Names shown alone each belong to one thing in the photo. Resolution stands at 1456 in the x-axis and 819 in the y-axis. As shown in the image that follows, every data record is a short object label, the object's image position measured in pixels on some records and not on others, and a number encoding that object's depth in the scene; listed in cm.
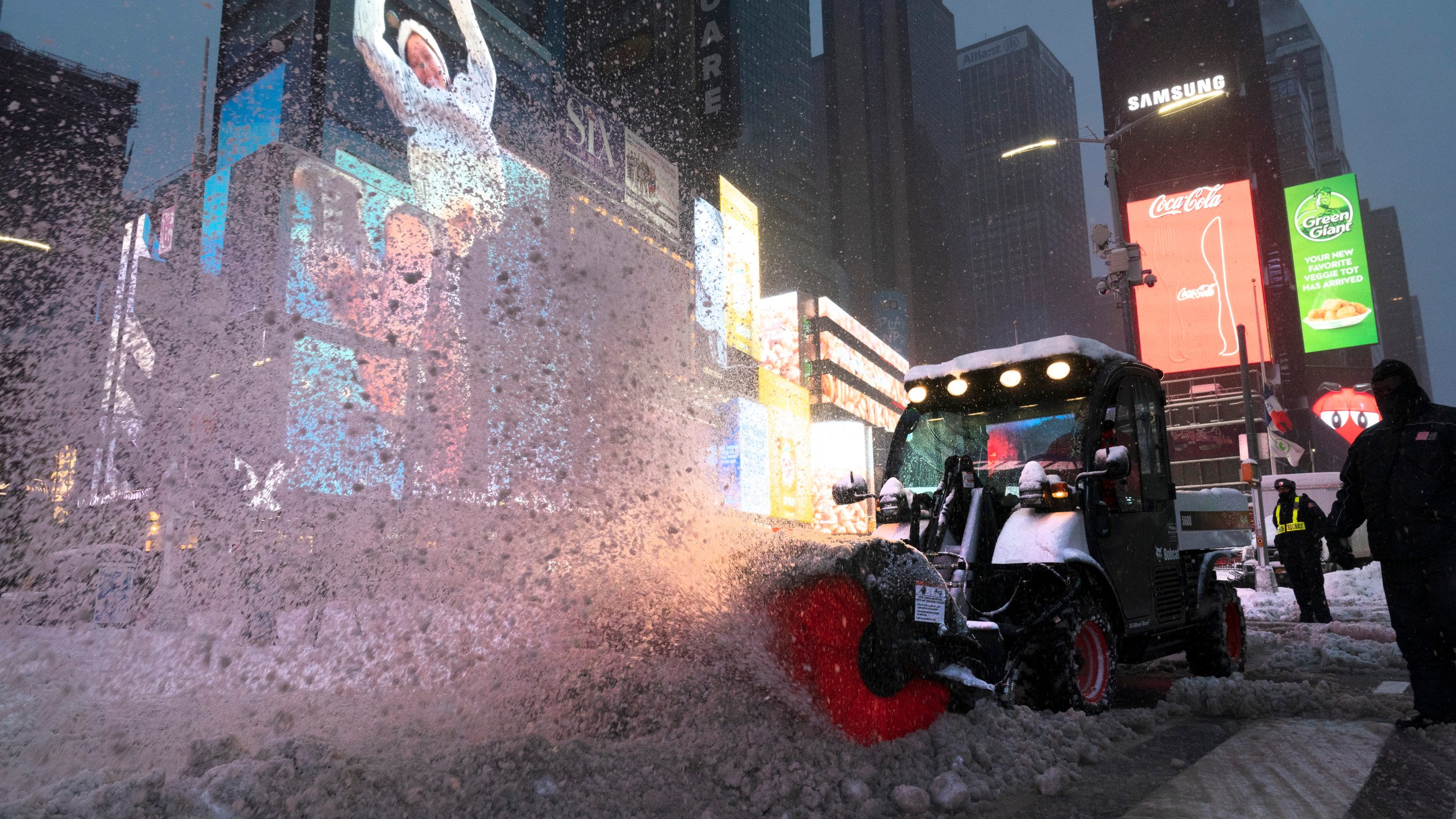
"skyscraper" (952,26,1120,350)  17562
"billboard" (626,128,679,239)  3312
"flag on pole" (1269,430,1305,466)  1966
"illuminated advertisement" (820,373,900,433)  5097
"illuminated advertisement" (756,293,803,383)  4553
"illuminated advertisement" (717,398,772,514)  3788
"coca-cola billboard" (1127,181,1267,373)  4150
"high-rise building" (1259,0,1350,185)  10044
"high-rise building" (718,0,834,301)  10800
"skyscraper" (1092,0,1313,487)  4200
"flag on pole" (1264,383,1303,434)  2173
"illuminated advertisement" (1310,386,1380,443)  4775
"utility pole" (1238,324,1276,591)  1400
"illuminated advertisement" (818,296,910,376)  5216
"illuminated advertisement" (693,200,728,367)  3469
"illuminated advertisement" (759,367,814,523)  4266
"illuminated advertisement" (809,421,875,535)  4391
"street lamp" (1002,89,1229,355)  1368
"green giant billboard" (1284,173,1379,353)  4631
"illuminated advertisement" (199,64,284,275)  1906
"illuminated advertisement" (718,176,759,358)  3850
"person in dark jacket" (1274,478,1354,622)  933
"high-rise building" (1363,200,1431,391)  15625
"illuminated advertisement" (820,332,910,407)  5128
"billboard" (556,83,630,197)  3020
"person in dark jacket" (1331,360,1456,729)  416
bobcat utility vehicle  352
